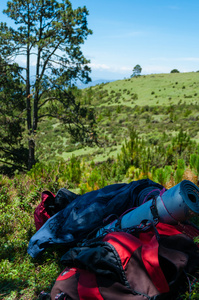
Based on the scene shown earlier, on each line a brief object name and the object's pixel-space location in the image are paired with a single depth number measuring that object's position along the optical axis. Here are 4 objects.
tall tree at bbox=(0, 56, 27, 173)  9.34
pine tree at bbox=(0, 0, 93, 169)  9.13
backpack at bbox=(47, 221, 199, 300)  1.69
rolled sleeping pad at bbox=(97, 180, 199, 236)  1.93
